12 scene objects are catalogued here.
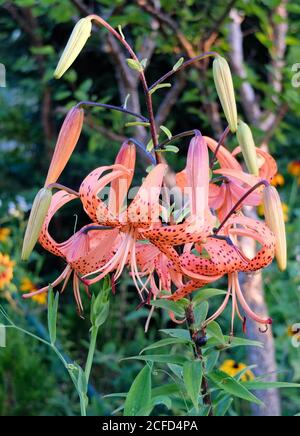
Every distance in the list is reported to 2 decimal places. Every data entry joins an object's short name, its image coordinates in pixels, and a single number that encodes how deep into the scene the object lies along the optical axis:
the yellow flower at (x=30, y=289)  2.21
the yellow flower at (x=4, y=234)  2.38
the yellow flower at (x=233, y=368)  1.78
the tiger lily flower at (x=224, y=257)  0.88
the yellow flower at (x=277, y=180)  2.34
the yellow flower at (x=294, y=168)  2.74
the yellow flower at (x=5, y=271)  2.00
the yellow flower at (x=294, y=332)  1.68
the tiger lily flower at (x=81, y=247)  0.89
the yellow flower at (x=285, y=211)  2.48
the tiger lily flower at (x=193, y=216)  0.83
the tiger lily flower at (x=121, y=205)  0.84
